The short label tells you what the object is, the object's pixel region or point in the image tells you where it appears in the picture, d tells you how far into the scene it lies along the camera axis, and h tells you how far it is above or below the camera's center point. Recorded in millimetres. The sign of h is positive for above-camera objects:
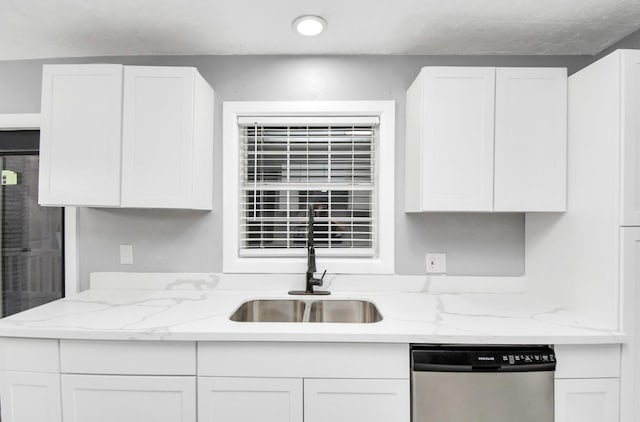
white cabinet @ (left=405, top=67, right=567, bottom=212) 1766 +360
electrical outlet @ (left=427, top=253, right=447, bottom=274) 2115 -321
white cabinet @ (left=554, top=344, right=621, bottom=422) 1444 -719
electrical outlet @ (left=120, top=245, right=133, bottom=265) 2146 -278
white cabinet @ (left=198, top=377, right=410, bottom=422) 1441 -786
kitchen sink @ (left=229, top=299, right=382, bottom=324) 2041 -593
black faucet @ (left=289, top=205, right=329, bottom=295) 2029 -318
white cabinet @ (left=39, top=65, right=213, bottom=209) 1769 +369
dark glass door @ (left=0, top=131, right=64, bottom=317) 2219 -182
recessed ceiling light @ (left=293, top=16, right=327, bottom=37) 1746 +938
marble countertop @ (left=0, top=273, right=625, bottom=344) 1429 -499
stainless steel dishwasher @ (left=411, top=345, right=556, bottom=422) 1425 -725
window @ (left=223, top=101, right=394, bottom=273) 2125 +148
